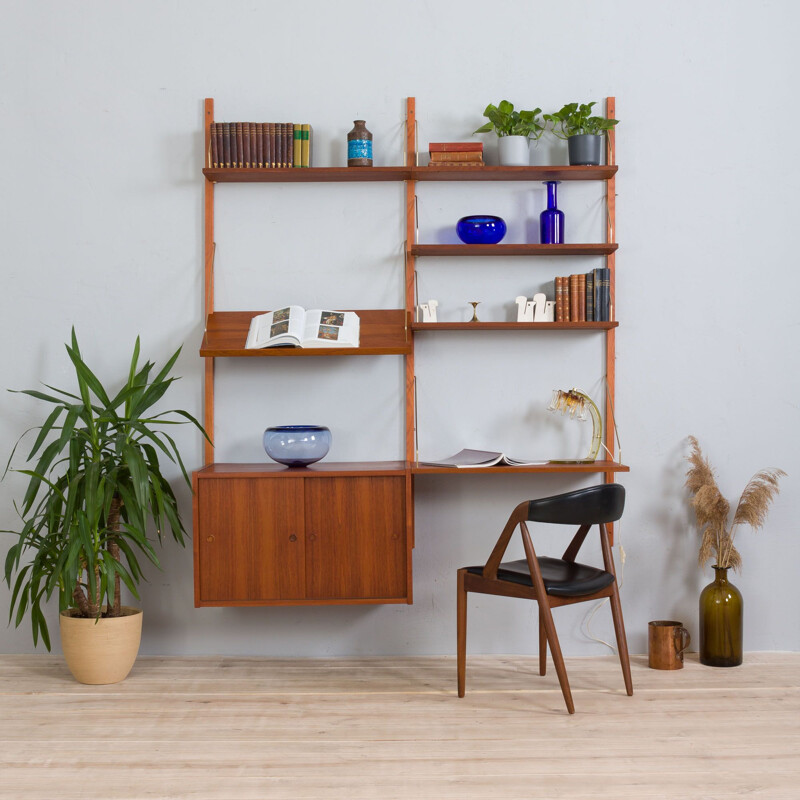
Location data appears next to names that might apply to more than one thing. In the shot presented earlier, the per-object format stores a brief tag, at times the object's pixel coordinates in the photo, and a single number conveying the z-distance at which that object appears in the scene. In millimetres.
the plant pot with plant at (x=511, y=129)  3512
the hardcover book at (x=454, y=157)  3539
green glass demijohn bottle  3445
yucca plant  3150
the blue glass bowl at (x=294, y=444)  3408
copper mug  3410
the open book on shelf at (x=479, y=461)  3412
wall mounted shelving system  3301
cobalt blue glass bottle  3549
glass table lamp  3557
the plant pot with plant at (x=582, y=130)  3498
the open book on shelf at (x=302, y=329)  3381
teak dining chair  2877
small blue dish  3521
